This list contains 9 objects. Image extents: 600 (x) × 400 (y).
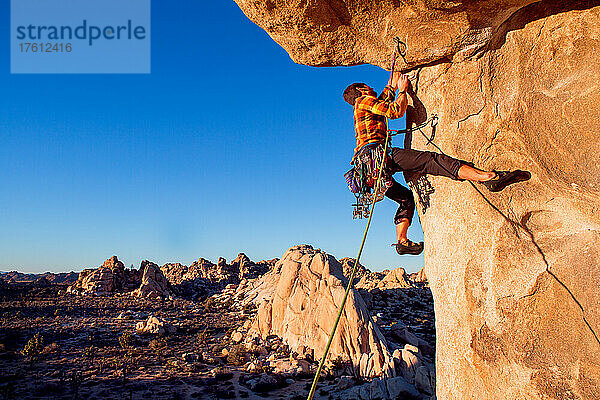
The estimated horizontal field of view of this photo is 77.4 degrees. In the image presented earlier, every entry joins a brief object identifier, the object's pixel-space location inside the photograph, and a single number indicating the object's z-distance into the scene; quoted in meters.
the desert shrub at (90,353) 17.34
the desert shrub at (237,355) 16.94
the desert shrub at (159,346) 18.48
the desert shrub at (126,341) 19.40
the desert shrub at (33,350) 17.23
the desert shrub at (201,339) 20.00
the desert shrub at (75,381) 12.92
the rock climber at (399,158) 3.72
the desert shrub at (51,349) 18.27
